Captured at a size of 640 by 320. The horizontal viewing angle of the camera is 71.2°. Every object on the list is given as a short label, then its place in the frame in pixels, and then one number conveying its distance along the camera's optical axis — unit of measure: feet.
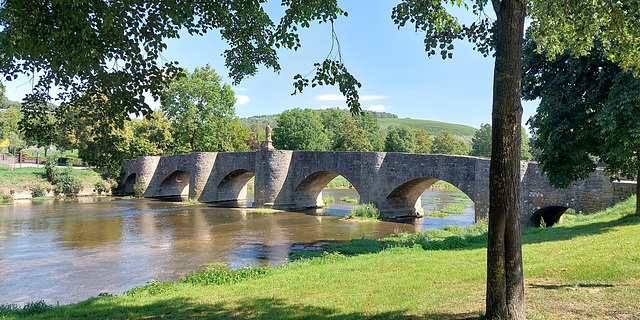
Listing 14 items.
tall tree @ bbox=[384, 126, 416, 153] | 191.21
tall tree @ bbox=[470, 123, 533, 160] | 199.28
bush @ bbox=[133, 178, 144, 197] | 132.36
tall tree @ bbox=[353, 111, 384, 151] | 208.03
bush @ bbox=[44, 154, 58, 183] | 129.68
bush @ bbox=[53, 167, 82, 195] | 126.00
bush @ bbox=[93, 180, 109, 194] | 136.77
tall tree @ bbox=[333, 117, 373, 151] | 178.91
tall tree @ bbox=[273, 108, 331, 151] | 179.52
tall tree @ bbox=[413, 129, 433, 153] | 211.10
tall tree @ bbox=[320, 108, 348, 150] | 227.20
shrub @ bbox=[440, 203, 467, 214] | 88.17
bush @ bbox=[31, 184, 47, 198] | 120.47
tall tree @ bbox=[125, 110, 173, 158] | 157.17
